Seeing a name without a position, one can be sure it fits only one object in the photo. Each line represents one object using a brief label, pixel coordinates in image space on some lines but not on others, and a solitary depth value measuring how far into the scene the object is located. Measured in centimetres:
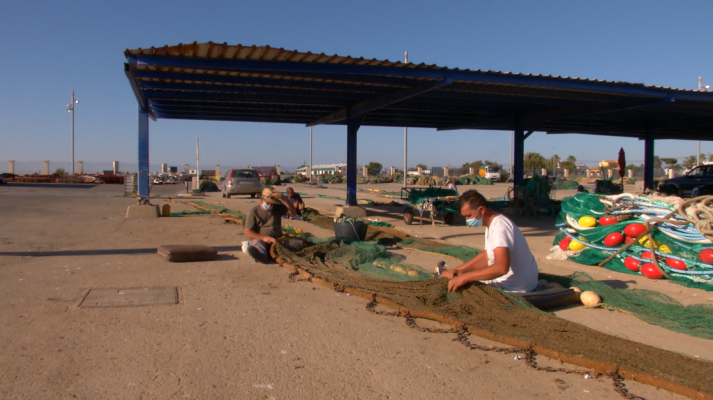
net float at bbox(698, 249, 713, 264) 675
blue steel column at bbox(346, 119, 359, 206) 1588
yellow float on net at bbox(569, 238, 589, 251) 889
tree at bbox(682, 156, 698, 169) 5219
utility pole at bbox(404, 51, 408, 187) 2803
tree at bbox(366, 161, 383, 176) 9034
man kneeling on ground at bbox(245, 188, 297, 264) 804
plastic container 988
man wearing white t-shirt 498
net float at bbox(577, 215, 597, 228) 886
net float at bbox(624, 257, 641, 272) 768
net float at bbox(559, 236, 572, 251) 932
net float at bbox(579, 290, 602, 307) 567
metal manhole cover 564
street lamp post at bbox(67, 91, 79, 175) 5653
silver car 2550
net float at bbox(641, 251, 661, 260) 742
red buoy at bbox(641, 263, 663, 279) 734
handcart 1402
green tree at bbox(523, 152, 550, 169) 7037
